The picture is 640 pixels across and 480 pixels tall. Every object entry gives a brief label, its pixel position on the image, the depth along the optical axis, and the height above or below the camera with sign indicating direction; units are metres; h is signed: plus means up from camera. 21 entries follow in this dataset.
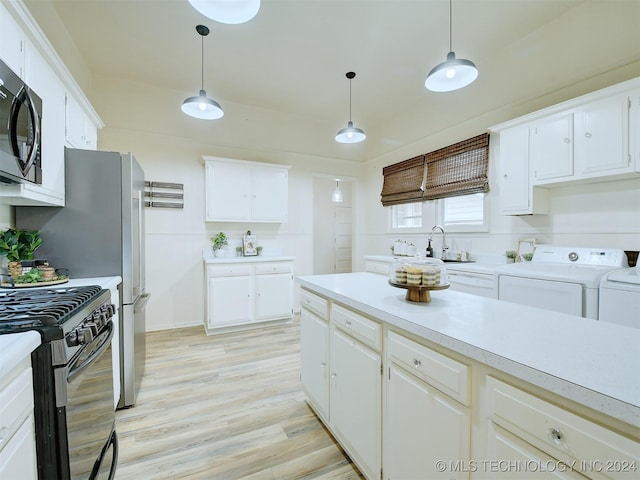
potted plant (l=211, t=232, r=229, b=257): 4.07 -0.07
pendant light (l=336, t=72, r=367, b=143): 3.14 +1.17
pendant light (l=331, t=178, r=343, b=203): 4.75 +0.71
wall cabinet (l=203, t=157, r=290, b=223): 3.96 +0.70
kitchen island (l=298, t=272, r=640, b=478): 0.66 -0.45
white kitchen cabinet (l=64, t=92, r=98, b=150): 2.07 +0.93
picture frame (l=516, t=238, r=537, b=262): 2.84 -0.10
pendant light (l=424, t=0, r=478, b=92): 1.94 +1.22
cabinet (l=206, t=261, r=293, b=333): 3.66 -0.76
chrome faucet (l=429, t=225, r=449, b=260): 3.75 -0.04
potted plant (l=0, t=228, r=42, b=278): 1.71 -0.04
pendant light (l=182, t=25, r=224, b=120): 2.66 +1.31
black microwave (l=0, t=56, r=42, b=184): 1.28 +0.54
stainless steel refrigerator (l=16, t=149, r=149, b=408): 1.94 +0.10
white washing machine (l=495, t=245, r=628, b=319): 1.98 -0.32
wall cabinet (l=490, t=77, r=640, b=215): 2.10 +0.78
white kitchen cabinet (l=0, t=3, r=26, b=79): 1.33 +0.98
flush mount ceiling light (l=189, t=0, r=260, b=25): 1.42 +1.19
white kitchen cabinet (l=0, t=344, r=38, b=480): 0.75 -0.55
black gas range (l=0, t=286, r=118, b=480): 0.97 -0.55
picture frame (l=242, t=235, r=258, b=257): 4.27 -0.12
